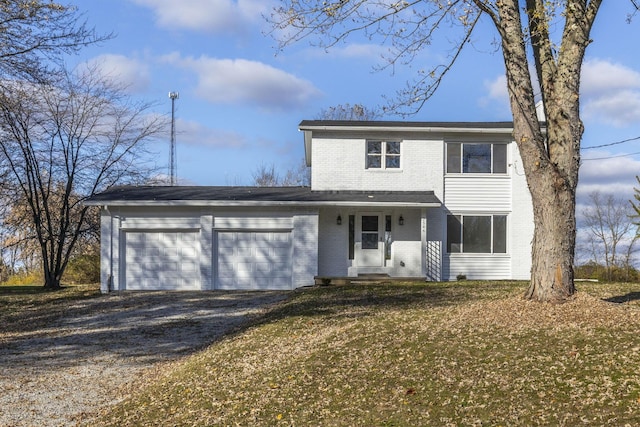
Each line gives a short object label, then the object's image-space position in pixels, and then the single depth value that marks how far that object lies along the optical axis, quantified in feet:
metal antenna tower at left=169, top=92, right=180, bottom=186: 94.12
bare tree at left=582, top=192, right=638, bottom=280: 92.84
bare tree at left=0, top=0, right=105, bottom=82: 52.60
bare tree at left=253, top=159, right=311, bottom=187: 140.56
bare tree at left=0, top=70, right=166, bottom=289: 82.02
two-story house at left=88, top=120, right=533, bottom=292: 70.23
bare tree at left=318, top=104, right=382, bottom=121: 136.22
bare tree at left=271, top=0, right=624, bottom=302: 33.45
